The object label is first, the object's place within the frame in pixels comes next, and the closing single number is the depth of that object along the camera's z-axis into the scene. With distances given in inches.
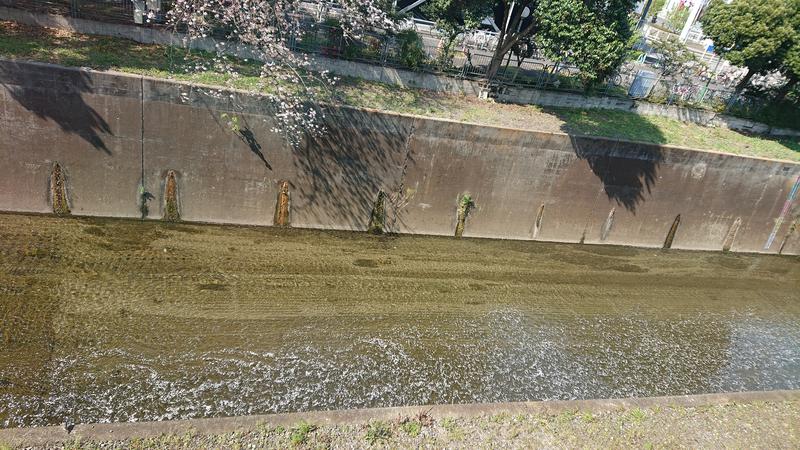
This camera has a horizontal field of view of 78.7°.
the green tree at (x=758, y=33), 650.8
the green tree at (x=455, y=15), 607.5
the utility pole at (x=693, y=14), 1316.4
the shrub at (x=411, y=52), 630.5
